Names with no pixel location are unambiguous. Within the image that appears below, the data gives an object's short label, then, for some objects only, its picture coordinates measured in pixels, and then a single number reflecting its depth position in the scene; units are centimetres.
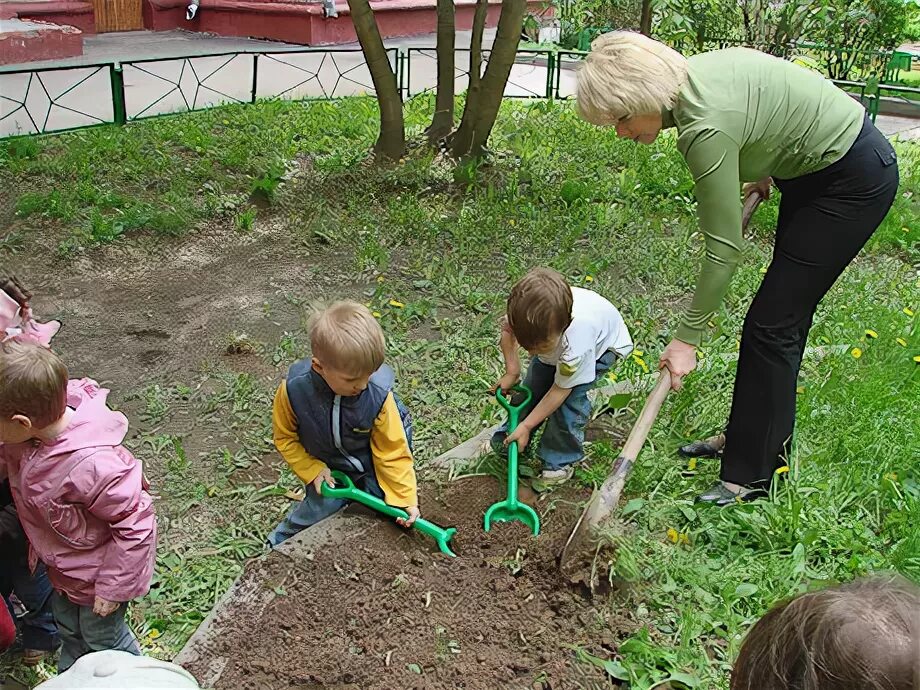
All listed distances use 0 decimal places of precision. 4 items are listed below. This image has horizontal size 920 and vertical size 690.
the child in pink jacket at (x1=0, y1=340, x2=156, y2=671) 205
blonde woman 237
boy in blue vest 235
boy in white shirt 262
